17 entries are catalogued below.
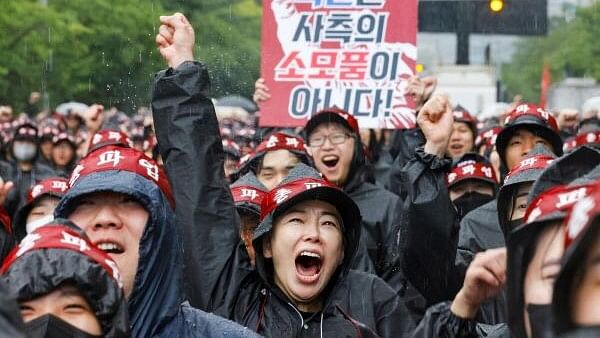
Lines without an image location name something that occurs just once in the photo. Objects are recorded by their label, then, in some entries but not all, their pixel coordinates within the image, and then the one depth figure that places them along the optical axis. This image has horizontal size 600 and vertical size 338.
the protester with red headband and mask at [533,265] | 5.50
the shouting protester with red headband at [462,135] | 20.39
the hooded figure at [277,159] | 15.05
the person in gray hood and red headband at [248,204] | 12.34
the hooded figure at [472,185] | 16.34
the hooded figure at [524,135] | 15.01
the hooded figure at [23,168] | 24.78
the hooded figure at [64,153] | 26.98
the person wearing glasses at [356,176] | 14.59
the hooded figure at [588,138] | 15.64
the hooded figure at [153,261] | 8.37
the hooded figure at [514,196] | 10.84
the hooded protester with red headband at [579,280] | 4.76
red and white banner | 18.06
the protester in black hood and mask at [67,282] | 6.60
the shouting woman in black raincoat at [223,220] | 9.87
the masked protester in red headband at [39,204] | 16.05
